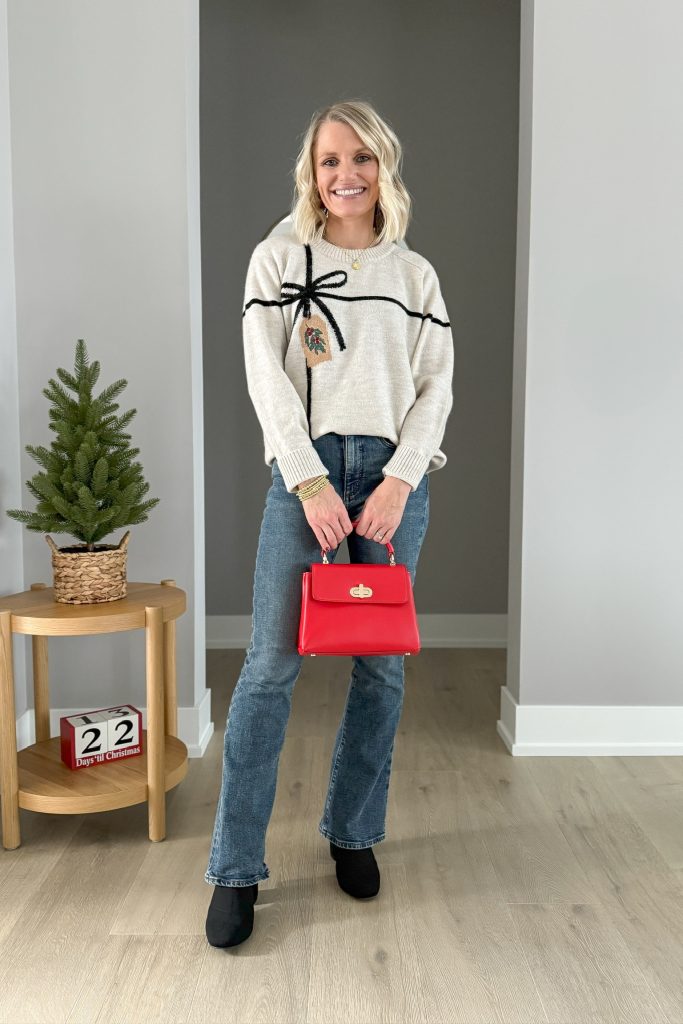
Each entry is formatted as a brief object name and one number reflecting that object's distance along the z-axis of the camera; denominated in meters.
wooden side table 1.87
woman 1.52
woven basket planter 1.97
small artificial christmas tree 1.97
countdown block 2.00
